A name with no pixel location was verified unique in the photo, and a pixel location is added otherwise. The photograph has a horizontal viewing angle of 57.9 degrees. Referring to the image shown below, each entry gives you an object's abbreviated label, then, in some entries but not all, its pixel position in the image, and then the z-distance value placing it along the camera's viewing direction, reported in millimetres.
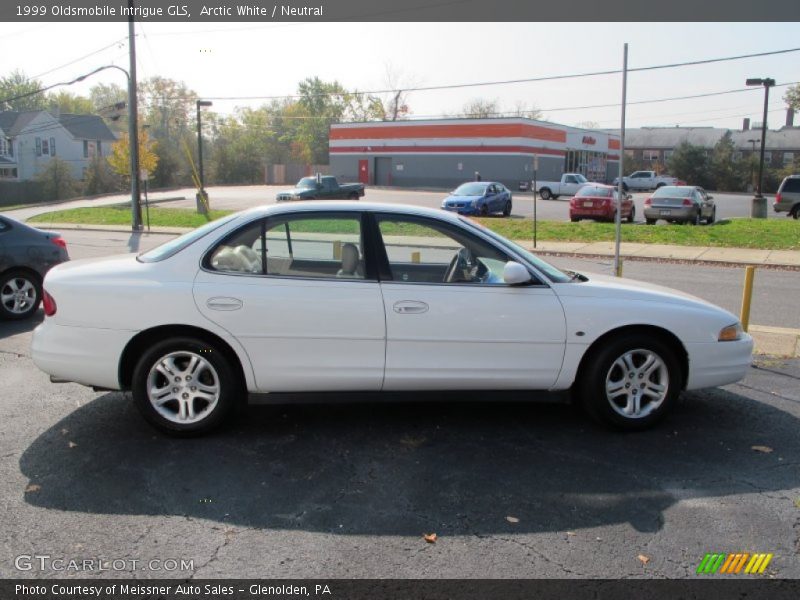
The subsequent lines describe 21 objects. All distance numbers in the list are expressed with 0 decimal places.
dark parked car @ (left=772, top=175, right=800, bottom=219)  30062
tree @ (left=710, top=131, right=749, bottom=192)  67562
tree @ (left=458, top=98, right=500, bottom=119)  91388
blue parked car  31531
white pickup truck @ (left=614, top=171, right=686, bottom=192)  62062
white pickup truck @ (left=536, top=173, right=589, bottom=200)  47281
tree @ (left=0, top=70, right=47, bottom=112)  101375
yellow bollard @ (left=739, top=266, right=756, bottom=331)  7781
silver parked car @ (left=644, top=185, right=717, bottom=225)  25875
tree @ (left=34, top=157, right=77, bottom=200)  53844
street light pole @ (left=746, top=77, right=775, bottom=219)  30594
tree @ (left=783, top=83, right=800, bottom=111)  79875
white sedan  4773
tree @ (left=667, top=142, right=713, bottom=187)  68375
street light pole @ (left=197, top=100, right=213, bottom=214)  29320
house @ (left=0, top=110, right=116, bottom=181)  65562
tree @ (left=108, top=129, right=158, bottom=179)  50750
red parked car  27469
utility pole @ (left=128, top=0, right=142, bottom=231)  24219
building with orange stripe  58781
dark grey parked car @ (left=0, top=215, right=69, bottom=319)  8953
